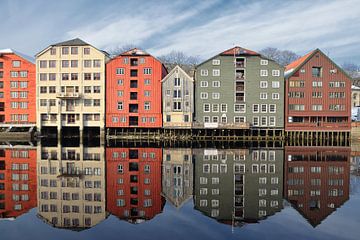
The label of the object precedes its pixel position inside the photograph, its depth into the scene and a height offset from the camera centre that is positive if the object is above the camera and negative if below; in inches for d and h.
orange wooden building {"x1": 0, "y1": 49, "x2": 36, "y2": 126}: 2219.5 +222.0
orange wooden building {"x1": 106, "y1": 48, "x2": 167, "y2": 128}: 2095.2 +190.3
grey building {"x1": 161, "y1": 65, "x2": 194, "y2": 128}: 2068.2 +131.0
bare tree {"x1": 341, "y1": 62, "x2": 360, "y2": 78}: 5364.2 +833.9
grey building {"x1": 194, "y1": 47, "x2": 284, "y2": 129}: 2069.4 +189.1
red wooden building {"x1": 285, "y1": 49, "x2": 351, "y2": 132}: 2075.5 +147.6
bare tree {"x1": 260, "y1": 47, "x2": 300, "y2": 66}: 4478.3 +925.2
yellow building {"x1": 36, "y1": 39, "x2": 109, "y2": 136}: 2116.1 +233.8
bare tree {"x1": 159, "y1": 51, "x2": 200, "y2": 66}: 4025.3 +769.9
